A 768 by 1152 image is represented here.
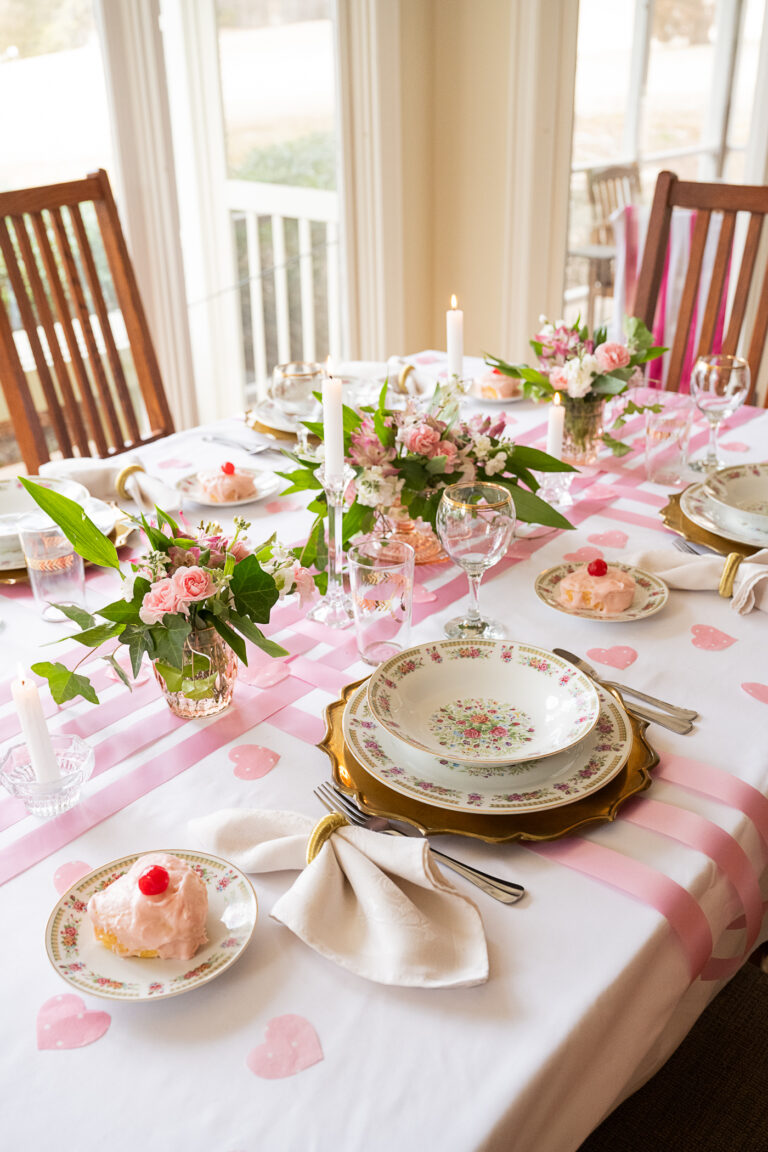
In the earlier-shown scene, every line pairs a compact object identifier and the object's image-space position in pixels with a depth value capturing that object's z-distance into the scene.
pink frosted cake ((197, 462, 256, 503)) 1.43
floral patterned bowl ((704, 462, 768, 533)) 1.32
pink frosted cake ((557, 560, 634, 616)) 1.12
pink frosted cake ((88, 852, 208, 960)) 0.67
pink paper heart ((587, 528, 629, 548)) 1.32
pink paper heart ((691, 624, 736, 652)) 1.07
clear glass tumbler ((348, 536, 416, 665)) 1.01
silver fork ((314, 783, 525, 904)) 0.73
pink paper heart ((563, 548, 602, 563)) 1.29
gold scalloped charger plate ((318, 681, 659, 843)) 0.78
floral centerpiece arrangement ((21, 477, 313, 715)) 0.89
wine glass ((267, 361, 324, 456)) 1.69
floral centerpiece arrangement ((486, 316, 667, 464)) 1.49
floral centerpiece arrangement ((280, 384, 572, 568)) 1.19
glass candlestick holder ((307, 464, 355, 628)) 1.15
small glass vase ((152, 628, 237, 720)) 0.93
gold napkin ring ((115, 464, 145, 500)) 1.40
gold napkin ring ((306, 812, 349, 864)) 0.75
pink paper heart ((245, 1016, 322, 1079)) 0.61
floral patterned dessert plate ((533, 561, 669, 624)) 1.12
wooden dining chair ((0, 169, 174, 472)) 1.75
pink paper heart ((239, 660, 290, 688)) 1.03
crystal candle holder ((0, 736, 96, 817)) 0.83
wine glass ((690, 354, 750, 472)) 1.48
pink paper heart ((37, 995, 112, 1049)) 0.63
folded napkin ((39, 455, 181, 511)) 1.39
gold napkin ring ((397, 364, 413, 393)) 1.79
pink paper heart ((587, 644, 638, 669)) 1.04
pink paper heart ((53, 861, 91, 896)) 0.77
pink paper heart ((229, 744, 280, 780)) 0.89
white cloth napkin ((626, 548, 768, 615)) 1.14
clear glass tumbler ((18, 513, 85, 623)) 1.11
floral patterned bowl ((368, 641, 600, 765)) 0.88
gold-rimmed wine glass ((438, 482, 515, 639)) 1.03
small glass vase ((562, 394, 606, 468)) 1.54
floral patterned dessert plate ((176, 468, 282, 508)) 1.43
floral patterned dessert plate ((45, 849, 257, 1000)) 0.65
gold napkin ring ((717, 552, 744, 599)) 1.17
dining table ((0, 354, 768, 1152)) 0.59
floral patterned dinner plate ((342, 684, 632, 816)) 0.80
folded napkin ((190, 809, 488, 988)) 0.67
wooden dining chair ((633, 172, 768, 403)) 1.99
